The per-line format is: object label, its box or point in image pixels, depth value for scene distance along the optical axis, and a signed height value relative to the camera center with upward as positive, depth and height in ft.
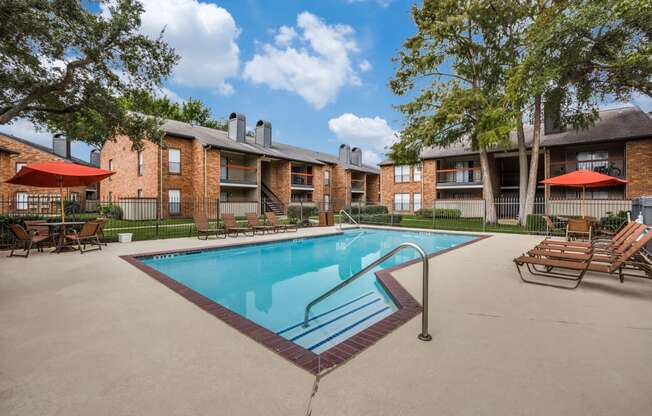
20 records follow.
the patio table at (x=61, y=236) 28.66 -2.89
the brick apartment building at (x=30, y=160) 73.41 +12.40
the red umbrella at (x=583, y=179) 35.58 +3.21
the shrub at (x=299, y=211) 72.23 -1.28
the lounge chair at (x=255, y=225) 46.14 -2.96
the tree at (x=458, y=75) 54.13 +28.13
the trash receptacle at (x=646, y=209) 24.76 -0.39
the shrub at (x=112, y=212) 69.29 -1.35
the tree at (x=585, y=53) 39.06 +22.93
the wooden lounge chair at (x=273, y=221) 48.96 -2.51
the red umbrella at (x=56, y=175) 26.96 +2.95
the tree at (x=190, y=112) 120.98 +41.13
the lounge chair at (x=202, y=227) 39.58 -2.82
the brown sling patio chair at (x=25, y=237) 26.42 -2.74
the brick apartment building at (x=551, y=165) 63.00 +10.66
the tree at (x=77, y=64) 30.71 +17.10
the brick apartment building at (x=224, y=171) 69.62 +9.88
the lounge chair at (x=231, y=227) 42.70 -3.01
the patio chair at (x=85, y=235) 28.83 -2.84
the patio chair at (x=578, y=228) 34.19 -2.68
